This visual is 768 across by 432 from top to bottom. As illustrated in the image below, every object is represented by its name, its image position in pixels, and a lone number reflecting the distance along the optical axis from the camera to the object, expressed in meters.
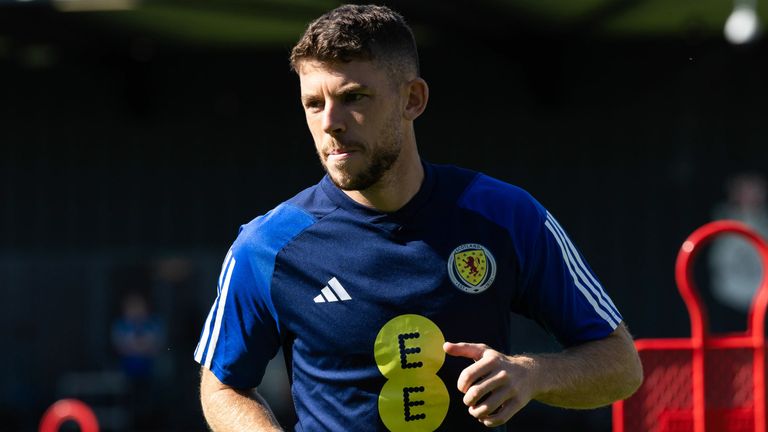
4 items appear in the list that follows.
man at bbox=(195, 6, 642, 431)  6.78
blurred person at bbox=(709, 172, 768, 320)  34.62
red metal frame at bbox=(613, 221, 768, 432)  9.99
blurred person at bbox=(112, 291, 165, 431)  36.31
